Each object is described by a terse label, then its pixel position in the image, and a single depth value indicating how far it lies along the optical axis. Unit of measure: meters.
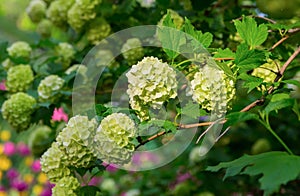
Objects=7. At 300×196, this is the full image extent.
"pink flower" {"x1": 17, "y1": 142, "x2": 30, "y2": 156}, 4.42
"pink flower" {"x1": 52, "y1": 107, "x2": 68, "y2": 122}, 2.55
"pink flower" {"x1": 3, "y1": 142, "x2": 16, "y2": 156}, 4.46
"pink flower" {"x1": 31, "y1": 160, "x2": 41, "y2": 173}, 3.81
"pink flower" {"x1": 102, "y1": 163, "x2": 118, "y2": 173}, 3.60
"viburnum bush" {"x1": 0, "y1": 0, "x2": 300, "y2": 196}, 1.47
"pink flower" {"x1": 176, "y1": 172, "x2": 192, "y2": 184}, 2.62
